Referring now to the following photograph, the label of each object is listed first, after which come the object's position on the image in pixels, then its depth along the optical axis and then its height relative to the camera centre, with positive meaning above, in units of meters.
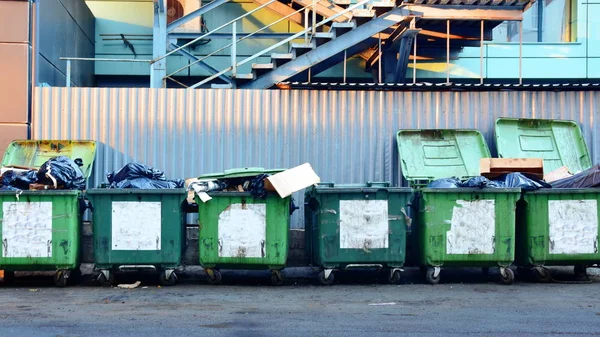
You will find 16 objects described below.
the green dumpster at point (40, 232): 8.44 -0.53
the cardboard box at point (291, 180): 8.57 +0.08
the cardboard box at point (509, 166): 9.70 +0.27
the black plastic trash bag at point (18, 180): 8.84 +0.09
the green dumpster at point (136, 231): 8.57 -0.53
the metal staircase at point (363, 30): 12.55 +2.80
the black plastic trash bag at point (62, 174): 8.78 +0.17
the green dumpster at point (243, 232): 8.60 -0.55
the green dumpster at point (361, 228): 8.67 -0.51
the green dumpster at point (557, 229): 8.77 -0.54
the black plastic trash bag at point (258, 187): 8.65 +0.00
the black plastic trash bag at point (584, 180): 8.95 +0.07
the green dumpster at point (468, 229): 8.70 -0.53
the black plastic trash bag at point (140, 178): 8.97 +0.12
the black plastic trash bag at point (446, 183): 8.99 +0.04
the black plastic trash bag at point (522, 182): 8.90 +0.05
